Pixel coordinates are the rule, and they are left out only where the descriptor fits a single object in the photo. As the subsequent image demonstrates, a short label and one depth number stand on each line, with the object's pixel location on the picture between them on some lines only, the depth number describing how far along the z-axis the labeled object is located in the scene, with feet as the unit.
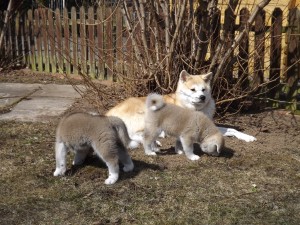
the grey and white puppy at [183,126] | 17.66
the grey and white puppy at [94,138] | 15.30
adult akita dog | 20.25
